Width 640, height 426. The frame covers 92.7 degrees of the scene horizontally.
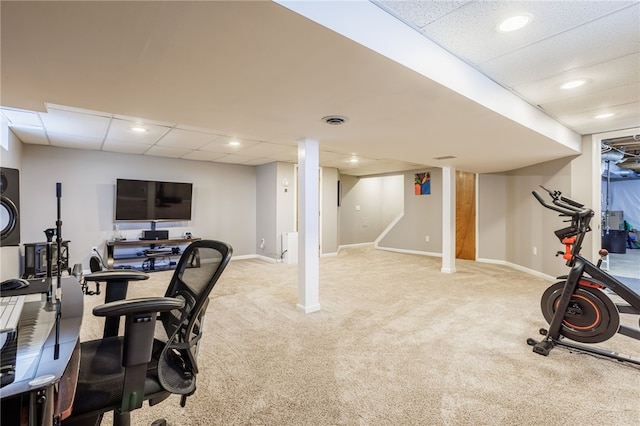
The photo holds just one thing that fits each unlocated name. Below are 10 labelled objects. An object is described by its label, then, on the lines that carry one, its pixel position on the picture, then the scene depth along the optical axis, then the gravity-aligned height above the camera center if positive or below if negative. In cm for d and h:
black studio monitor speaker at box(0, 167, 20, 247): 214 +2
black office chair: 110 -62
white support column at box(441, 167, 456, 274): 582 -16
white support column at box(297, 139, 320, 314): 352 -17
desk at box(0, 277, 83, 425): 73 -42
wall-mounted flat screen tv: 556 +23
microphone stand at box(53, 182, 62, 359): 119 -39
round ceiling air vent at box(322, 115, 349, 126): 275 +85
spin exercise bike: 244 -77
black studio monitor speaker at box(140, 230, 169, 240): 577 -43
